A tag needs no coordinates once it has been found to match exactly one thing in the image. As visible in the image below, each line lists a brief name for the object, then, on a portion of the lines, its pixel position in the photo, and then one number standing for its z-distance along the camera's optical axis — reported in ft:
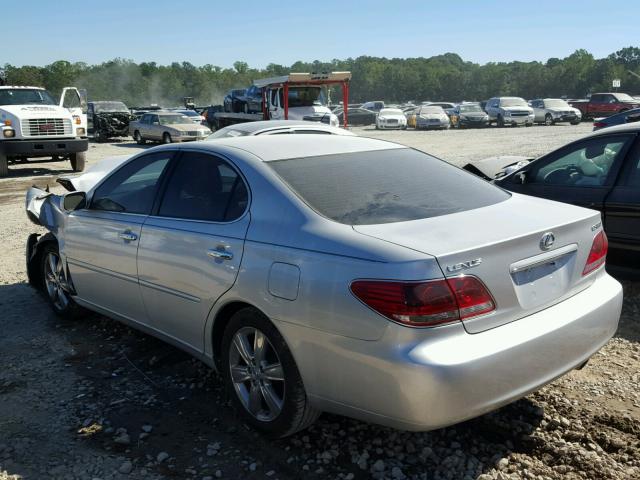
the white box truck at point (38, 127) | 51.78
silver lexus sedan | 8.63
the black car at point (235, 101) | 98.68
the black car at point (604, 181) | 16.88
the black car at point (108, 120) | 100.12
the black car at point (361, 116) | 143.64
